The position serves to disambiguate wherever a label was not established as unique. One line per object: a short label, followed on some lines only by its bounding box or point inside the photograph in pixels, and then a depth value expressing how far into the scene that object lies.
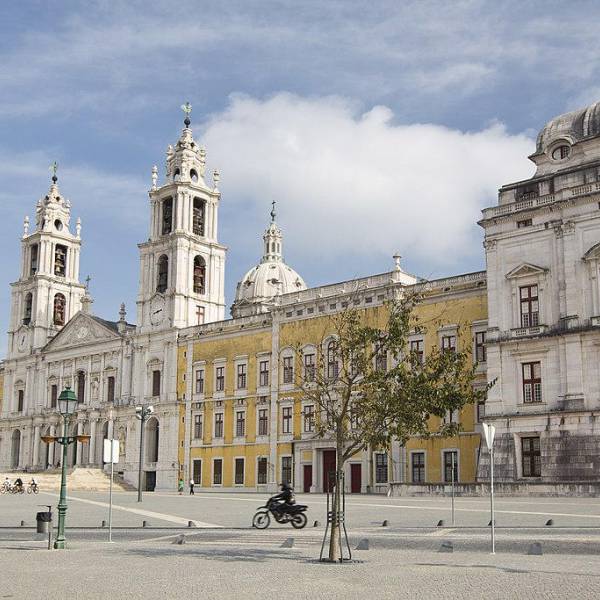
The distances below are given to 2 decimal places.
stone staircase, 62.12
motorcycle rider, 25.38
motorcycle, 25.34
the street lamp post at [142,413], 46.13
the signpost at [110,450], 22.36
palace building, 40.97
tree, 17.48
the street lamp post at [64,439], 19.56
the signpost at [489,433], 18.08
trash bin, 22.48
